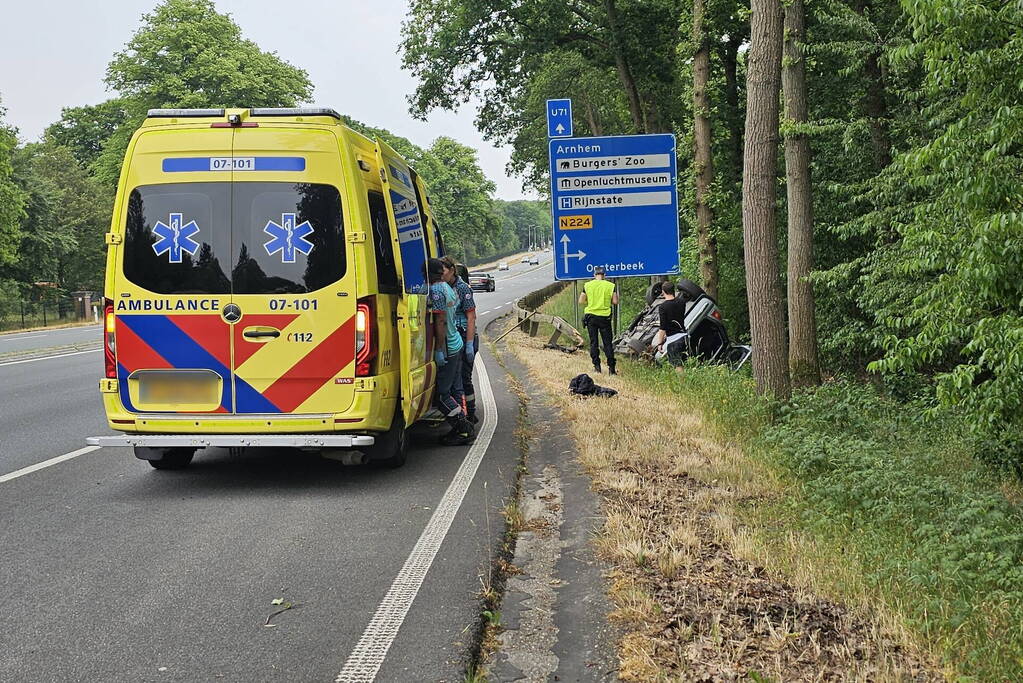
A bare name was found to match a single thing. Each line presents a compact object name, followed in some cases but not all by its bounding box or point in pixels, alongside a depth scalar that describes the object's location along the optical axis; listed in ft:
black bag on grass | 41.09
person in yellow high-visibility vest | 52.03
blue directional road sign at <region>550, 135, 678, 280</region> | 56.39
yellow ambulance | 24.16
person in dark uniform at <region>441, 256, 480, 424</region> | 33.40
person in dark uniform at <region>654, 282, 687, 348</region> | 56.01
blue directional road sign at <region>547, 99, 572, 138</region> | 57.11
